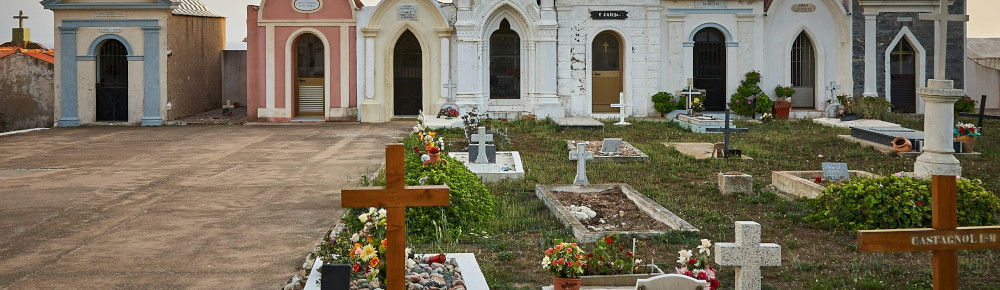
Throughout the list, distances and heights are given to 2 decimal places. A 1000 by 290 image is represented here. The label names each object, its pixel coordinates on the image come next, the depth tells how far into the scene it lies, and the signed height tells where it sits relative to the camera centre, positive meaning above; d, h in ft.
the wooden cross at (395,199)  18.07 -1.48
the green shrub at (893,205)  29.60 -2.65
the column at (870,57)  81.41 +4.67
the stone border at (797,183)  35.86 -2.49
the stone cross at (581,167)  40.09 -2.04
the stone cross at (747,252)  20.79 -2.80
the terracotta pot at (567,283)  20.88 -3.44
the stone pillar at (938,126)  34.86 -0.37
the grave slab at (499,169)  43.04 -2.32
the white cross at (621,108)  73.58 +0.55
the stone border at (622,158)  50.10 -2.10
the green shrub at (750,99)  79.30 +1.29
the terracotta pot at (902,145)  51.42 -1.49
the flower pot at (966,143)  52.06 -1.41
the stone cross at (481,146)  45.60 -1.36
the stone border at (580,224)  28.34 -3.03
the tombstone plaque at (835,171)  38.57 -2.11
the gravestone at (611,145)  51.96 -1.50
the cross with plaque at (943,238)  17.10 -2.07
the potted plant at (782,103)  79.82 +0.98
